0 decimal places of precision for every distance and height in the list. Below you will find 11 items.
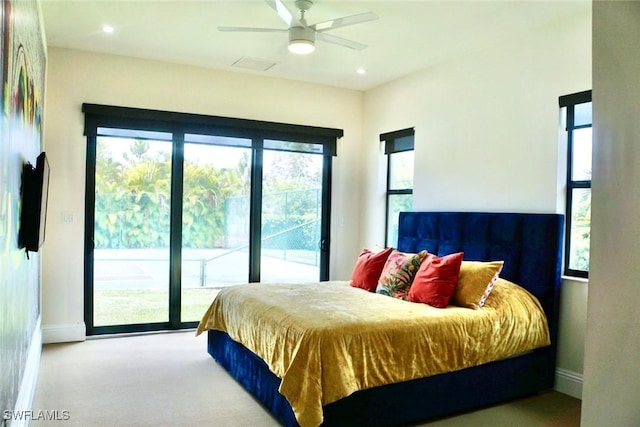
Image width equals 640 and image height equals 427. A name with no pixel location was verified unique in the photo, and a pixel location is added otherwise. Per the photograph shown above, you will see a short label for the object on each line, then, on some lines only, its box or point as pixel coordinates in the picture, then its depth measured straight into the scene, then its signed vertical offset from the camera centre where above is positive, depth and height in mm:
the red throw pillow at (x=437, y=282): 3432 -579
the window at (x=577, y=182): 3557 +217
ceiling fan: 3189 +1293
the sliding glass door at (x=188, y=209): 4816 -87
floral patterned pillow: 3805 -589
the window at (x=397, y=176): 5395 +360
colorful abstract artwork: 1642 +138
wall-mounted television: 2242 -33
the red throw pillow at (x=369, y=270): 4180 -601
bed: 2736 -1121
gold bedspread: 2584 -841
